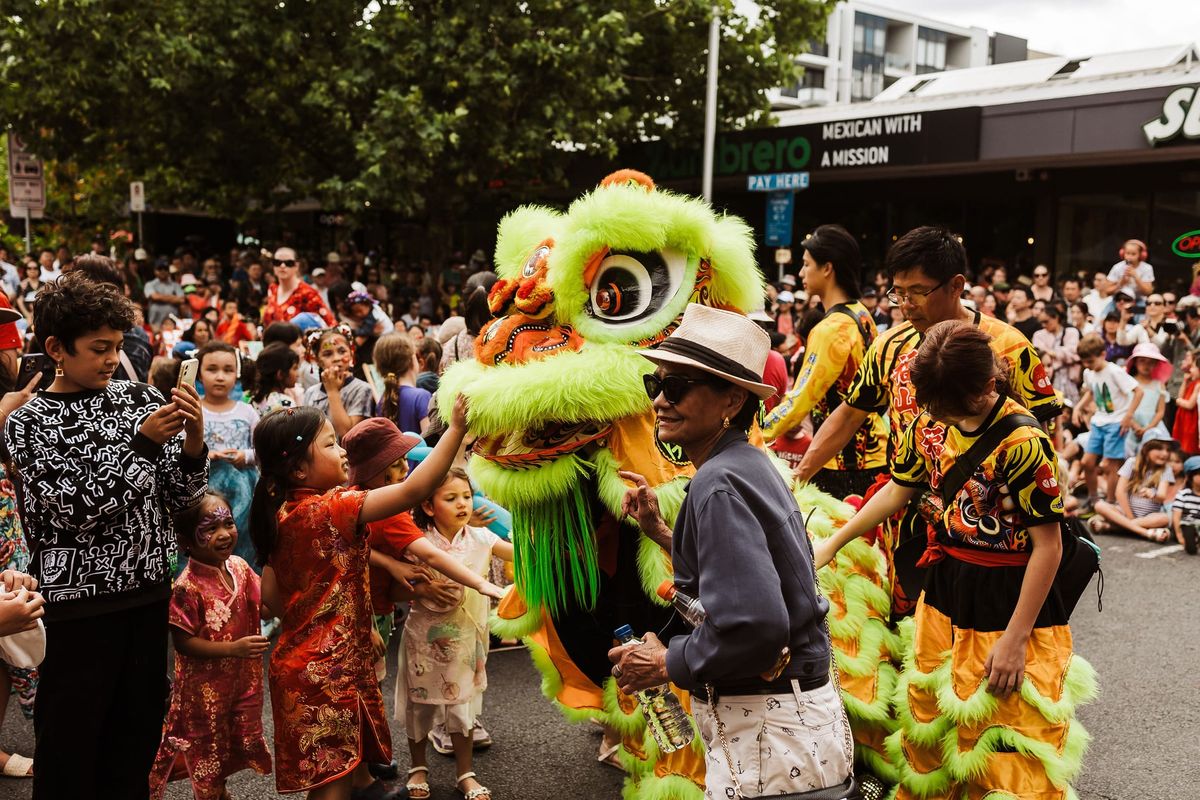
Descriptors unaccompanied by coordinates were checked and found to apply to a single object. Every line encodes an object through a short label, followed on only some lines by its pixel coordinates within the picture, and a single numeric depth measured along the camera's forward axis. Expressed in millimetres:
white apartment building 54312
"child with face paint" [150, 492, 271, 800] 3465
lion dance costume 3377
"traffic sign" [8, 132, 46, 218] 15797
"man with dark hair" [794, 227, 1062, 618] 3607
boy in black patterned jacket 3006
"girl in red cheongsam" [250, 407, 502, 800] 3275
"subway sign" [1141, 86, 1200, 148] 12852
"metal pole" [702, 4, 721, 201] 14820
